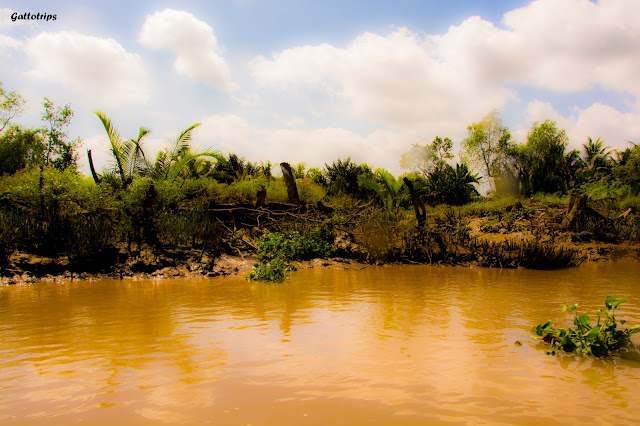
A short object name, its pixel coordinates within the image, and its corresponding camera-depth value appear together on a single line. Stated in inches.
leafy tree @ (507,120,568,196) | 1343.5
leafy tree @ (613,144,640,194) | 834.2
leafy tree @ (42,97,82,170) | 1253.9
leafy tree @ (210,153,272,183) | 887.1
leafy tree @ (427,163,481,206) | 1086.4
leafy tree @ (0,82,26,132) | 1127.0
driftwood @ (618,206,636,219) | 561.8
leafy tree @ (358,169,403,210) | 909.8
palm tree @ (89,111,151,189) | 484.1
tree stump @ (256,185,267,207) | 436.5
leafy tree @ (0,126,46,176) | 1063.6
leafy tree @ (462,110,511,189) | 1814.7
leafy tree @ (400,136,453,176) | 1831.9
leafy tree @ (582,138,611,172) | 1389.0
